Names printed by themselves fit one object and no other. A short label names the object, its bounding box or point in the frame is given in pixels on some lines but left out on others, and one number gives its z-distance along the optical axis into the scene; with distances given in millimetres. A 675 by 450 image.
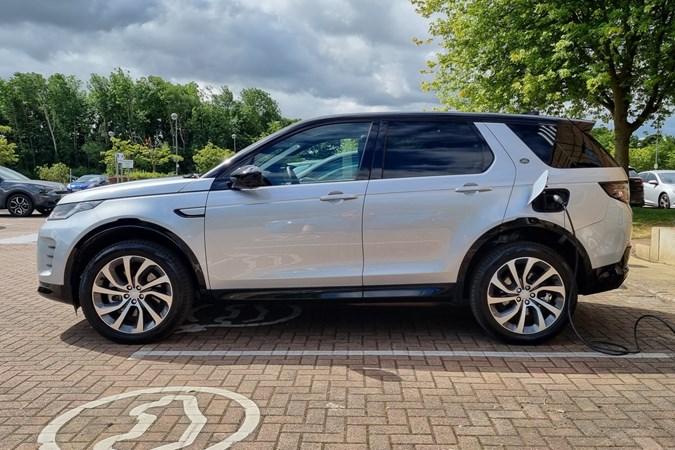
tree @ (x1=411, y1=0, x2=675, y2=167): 11641
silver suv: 3971
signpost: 32825
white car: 18109
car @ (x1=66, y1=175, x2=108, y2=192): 27844
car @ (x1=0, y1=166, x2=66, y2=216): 15602
